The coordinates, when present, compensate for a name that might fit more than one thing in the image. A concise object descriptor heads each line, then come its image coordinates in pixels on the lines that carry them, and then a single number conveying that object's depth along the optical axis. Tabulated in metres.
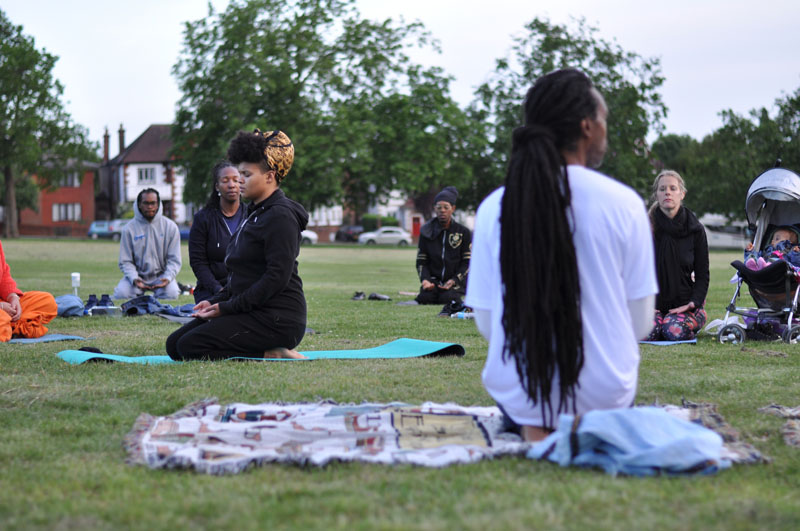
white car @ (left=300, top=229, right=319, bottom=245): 60.67
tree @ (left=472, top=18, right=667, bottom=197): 49.78
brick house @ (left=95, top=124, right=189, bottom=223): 75.81
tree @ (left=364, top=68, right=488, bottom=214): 47.84
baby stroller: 8.17
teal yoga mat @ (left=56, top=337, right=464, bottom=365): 6.78
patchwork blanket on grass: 3.60
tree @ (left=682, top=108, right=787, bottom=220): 49.91
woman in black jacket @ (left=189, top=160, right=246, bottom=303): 9.50
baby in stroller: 8.53
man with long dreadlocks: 3.60
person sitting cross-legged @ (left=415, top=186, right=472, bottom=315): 12.55
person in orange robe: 8.24
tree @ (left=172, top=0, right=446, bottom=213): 42.31
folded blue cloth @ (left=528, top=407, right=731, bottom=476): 3.43
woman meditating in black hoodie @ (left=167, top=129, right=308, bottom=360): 6.60
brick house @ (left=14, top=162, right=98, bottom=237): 75.25
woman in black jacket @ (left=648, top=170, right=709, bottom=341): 8.45
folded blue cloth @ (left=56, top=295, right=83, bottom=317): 11.08
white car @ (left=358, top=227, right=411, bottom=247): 60.38
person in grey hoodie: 12.19
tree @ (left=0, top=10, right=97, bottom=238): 50.12
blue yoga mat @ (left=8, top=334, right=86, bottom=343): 8.25
